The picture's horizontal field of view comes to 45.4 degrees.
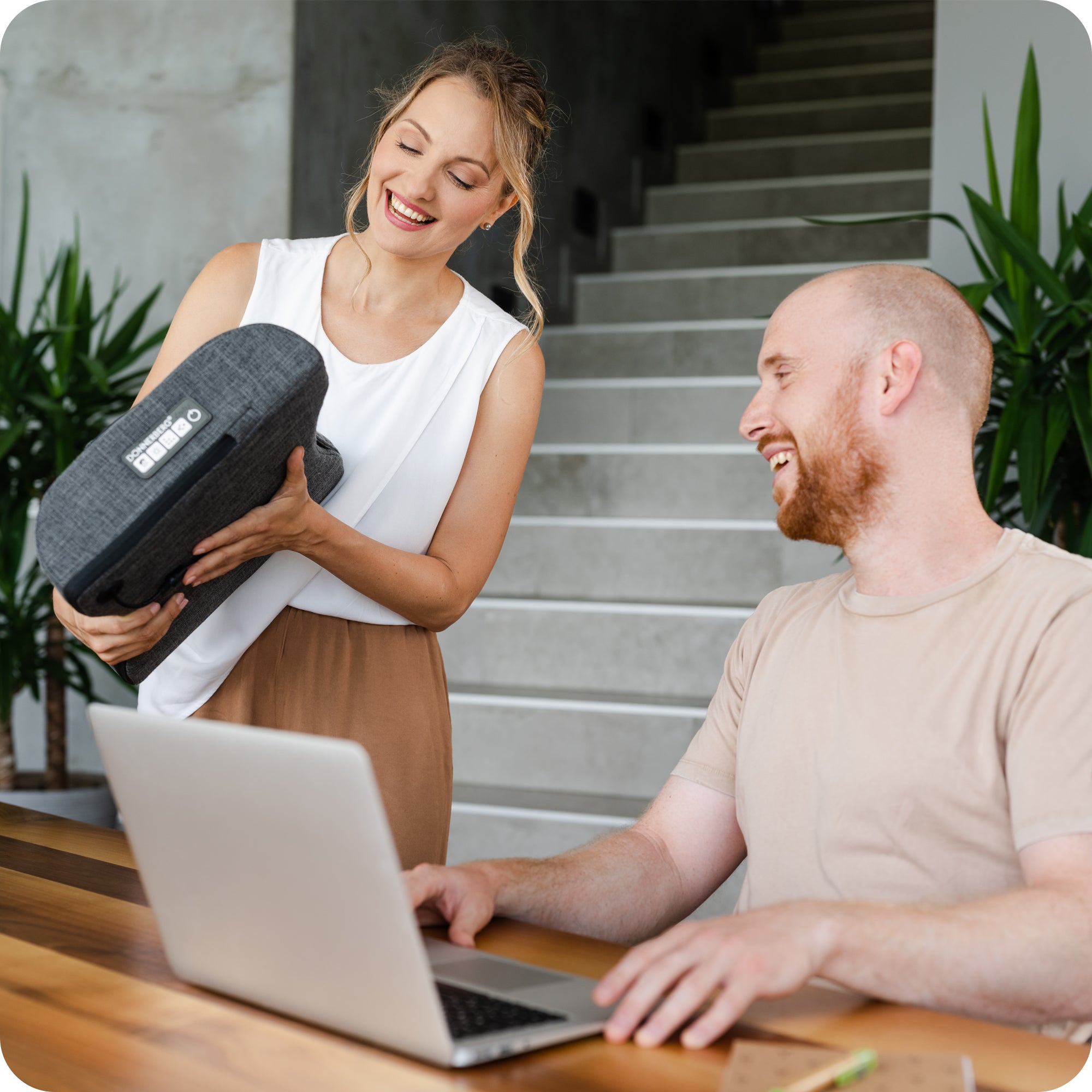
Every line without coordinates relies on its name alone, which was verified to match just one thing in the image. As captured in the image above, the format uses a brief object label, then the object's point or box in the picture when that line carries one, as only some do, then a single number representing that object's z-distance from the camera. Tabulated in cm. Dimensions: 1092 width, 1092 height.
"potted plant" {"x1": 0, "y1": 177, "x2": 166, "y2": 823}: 316
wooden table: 77
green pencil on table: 73
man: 93
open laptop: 73
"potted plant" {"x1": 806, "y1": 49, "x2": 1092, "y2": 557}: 246
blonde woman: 154
